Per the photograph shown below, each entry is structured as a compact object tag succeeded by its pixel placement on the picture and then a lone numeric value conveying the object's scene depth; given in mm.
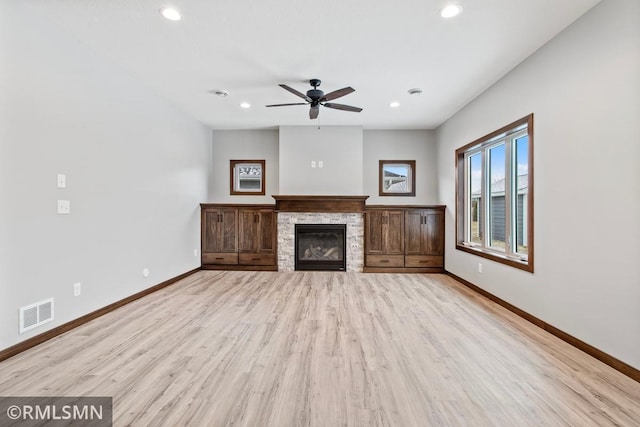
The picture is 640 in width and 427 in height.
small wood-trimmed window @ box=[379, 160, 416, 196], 5965
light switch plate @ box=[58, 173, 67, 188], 2619
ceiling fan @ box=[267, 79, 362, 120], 3464
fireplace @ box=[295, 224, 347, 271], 5520
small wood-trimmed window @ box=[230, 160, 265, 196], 6070
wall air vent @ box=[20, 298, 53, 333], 2295
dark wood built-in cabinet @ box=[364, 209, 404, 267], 5418
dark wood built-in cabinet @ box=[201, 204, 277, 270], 5570
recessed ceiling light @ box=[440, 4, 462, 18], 2280
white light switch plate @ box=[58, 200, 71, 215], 2629
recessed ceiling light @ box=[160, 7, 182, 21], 2322
